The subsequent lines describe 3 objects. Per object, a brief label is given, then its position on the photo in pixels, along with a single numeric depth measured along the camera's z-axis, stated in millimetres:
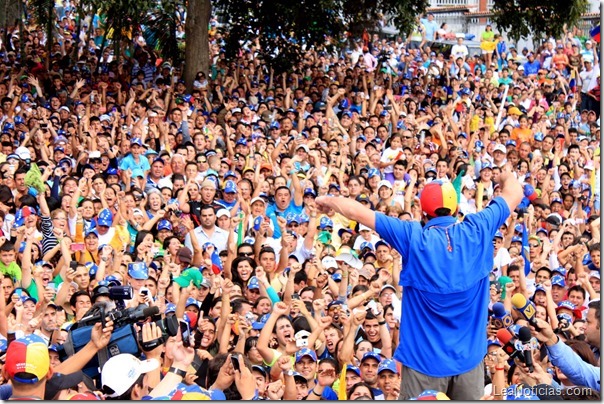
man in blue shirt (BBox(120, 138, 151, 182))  13320
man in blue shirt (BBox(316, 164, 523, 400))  5648
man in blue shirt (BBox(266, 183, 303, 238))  12211
